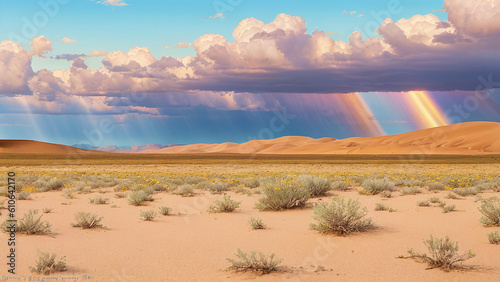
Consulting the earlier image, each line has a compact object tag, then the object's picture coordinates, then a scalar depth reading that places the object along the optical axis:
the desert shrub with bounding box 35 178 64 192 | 20.90
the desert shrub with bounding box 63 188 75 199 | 17.72
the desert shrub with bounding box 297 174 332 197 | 17.11
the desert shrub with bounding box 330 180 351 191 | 19.74
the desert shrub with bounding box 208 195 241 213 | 13.64
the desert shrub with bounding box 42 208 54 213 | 13.33
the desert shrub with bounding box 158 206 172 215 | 13.17
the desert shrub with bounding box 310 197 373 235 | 9.83
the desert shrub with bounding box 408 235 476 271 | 7.29
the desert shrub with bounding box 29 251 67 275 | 6.99
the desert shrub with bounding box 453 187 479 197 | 17.38
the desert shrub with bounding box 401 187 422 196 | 18.36
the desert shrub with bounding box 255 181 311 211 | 13.77
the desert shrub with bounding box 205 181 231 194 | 20.00
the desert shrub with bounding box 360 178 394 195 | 18.33
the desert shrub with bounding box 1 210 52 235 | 9.81
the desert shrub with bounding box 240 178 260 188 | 22.08
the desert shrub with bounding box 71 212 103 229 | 10.88
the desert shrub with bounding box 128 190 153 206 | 15.41
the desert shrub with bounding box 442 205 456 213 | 12.93
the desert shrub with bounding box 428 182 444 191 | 19.92
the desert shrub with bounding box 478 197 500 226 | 10.37
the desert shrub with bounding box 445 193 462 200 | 16.34
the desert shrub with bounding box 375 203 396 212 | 13.67
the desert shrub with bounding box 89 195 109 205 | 15.79
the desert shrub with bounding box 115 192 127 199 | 18.03
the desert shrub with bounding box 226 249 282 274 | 7.22
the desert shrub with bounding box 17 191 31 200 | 16.66
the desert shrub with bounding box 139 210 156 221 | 12.22
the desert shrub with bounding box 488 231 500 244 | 8.86
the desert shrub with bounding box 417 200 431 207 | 14.38
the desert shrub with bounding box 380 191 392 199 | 17.32
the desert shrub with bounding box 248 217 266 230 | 10.83
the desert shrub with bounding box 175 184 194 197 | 18.72
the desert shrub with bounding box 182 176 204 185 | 25.45
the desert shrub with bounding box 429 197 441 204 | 14.87
